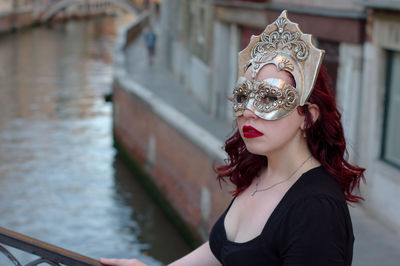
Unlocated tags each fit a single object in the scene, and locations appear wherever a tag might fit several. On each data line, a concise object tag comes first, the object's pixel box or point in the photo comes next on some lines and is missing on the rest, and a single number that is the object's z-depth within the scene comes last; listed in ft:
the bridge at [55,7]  145.38
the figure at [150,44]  64.18
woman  5.56
